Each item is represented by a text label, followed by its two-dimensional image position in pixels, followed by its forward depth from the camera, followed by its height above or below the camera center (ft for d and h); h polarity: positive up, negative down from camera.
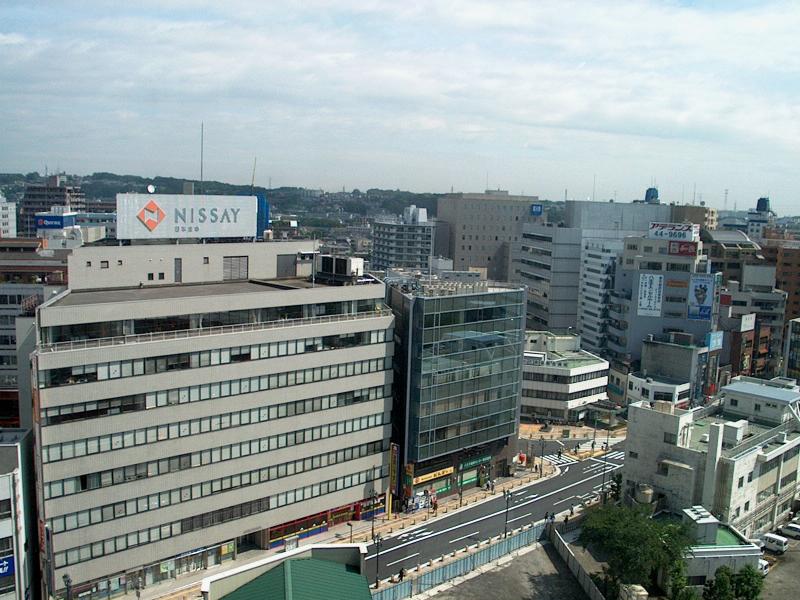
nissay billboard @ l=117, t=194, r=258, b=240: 233.35 -6.32
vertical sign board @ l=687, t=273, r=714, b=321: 401.90 -43.21
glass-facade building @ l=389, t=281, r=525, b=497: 252.62 -60.32
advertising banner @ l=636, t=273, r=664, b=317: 415.23 -44.56
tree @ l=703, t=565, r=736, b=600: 186.60 -93.92
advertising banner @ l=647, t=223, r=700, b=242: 426.92 -9.09
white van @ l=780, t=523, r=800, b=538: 247.29 -104.09
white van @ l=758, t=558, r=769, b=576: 215.14 -102.06
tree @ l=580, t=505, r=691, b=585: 187.21 -85.13
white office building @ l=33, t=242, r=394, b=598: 184.55 -58.86
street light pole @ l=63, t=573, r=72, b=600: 177.19 -94.66
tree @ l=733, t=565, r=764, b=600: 188.44 -93.34
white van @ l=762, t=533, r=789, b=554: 231.91 -101.98
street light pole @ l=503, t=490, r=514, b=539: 247.19 -104.97
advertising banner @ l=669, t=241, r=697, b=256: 415.64 -18.00
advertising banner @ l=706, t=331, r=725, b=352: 400.88 -66.73
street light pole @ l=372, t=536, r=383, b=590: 202.67 -100.23
